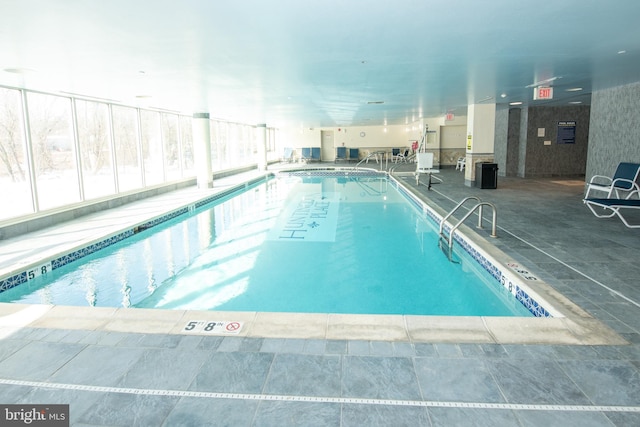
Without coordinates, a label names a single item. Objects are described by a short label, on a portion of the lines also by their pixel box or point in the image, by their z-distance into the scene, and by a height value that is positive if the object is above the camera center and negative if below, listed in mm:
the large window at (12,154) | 6145 +95
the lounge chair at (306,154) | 22250 +119
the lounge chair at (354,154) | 22438 +79
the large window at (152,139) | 10305 +512
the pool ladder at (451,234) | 5000 -1096
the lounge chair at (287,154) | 22406 +134
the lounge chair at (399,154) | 20614 +38
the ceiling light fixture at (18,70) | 4668 +1084
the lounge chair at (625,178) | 6306 -432
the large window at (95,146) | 8039 +288
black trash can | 9414 -511
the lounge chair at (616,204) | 5174 -700
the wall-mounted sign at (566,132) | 11555 +596
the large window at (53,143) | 6680 +313
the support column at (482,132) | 10023 +550
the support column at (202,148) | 10773 +262
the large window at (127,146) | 9242 +322
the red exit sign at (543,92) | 6660 +1031
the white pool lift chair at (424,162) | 10391 -199
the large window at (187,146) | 12156 +399
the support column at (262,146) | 16775 +458
